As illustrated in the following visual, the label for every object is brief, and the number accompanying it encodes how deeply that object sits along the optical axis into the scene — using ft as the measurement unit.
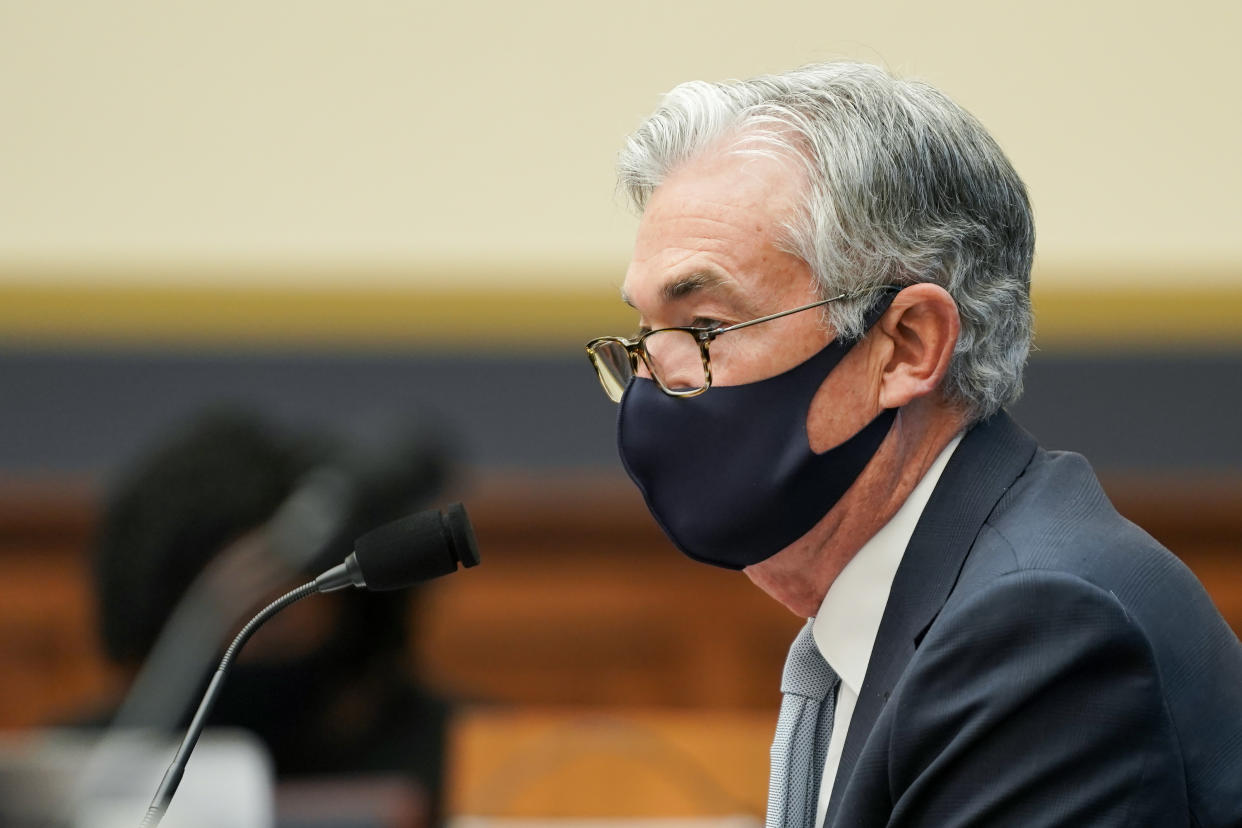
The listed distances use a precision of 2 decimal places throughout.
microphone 13.43
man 13.60
